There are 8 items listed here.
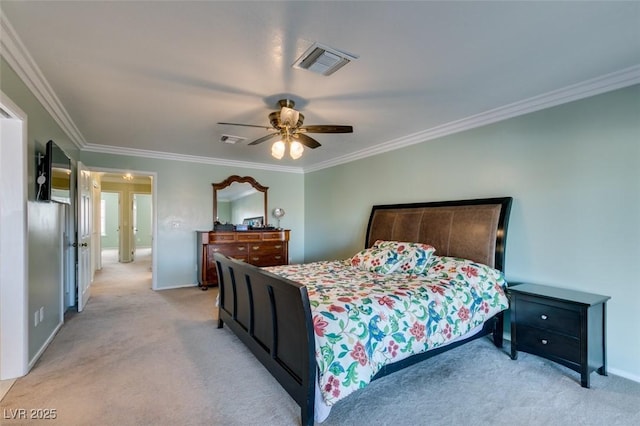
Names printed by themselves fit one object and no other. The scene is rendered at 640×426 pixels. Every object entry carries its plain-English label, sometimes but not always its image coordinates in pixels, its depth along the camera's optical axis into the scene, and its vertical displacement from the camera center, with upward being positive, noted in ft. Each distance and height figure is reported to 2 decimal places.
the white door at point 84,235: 13.78 -1.03
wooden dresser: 17.57 -2.10
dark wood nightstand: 7.73 -3.14
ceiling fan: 9.36 +2.71
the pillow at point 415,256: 10.72 -1.59
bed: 6.20 -2.30
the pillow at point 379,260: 11.22 -1.85
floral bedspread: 6.20 -2.47
